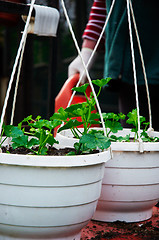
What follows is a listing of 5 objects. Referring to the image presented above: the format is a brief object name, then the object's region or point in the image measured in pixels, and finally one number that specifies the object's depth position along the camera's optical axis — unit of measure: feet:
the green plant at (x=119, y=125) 4.03
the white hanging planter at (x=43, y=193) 3.26
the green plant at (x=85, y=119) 3.51
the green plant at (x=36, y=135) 3.57
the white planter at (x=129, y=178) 3.89
